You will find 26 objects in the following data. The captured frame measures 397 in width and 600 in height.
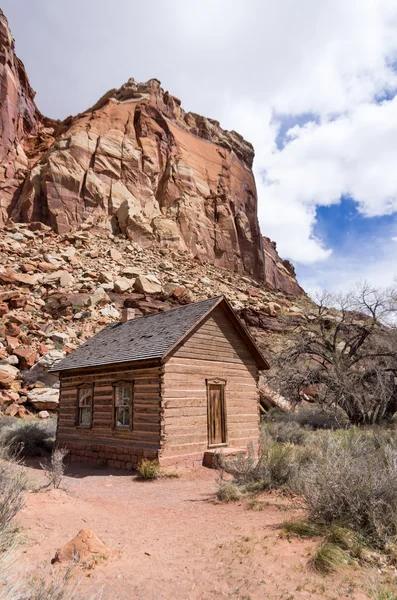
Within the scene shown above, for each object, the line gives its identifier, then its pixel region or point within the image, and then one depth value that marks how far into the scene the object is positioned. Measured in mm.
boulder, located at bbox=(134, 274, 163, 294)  36188
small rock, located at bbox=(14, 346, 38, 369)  23469
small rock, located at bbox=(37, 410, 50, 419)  20038
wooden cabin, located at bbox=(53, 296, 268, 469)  12305
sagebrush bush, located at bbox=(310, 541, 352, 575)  4809
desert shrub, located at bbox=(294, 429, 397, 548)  5637
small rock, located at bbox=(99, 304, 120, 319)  31100
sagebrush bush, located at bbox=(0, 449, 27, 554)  5143
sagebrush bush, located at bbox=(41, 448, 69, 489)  8859
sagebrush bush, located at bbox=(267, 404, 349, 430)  19438
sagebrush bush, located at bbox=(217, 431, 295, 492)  8867
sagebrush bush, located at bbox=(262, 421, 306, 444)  15077
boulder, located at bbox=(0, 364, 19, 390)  20891
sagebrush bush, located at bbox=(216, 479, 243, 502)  8391
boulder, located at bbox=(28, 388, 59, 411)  20688
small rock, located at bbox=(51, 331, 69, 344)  26688
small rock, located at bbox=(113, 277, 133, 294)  34906
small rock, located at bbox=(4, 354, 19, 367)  23141
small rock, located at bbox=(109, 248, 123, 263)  39812
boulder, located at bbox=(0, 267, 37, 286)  31561
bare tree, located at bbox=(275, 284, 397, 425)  18188
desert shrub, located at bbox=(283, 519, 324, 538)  5938
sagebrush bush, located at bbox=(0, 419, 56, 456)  14969
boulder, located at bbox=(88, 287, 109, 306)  31969
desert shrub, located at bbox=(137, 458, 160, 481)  11117
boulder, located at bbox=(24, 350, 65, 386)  22503
